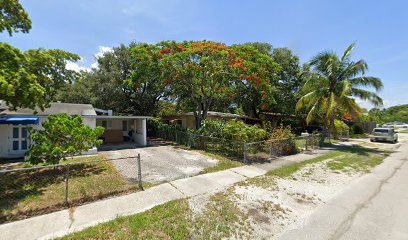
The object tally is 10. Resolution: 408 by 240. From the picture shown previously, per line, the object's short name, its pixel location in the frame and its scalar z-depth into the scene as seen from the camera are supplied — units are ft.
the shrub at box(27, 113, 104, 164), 21.47
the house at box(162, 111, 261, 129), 70.04
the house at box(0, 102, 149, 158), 32.22
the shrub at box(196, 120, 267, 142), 34.55
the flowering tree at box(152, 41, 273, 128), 43.93
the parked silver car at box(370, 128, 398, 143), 62.13
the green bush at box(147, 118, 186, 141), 55.36
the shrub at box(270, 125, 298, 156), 35.94
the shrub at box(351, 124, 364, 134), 89.30
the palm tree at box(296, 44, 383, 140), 48.73
